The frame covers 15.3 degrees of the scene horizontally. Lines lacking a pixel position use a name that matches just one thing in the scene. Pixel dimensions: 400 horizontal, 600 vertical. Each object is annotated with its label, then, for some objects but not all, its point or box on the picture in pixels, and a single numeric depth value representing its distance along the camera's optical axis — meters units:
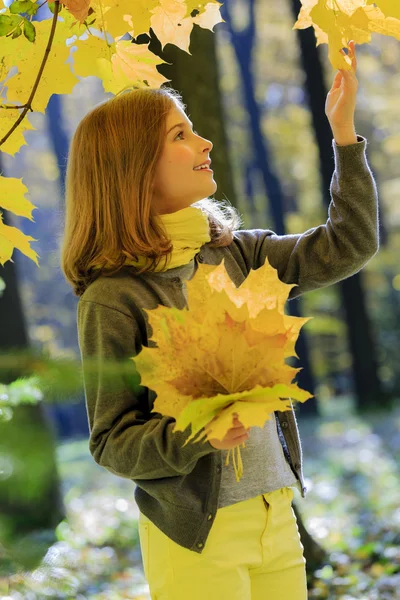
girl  2.51
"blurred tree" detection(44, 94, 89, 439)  17.02
